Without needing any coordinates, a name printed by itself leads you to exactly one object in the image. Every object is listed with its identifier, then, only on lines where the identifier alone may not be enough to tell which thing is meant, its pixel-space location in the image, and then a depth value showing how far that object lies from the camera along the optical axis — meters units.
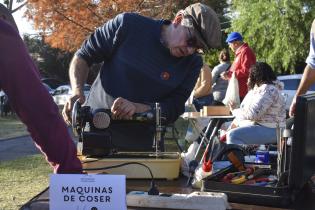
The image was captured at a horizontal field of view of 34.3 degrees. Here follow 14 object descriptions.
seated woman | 4.83
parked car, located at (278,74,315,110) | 11.50
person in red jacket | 6.36
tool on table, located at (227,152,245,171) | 1.94
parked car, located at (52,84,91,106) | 19.98
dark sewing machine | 1.99
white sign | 1.32
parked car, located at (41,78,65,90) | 29.80
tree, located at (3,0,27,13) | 13.28
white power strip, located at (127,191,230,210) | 1.51
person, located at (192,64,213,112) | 7.00
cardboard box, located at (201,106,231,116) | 4.88
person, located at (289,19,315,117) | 3.59
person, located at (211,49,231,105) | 7.62
